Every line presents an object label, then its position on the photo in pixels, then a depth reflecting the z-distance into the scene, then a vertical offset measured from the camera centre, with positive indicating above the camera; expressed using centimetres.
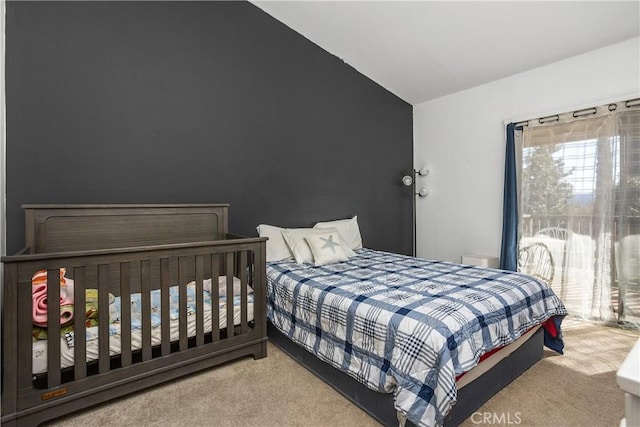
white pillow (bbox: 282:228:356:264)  281 -33
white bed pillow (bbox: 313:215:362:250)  346 -24
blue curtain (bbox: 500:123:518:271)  332 +2
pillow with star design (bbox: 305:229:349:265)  278 -37
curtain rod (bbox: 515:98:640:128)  263 +92
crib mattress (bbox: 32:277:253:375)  156 -71
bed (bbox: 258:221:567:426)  136 -65
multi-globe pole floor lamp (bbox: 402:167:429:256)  411 +35
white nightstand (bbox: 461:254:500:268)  340 -57
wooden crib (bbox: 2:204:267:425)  146 -61
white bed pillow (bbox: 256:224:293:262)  282 -34
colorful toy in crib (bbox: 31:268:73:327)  153 -49
